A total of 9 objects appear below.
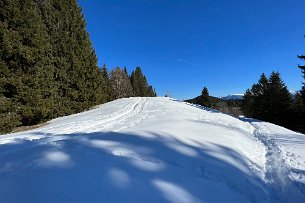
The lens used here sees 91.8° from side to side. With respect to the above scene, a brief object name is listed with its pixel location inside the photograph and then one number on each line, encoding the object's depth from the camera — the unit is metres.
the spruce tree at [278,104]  19.00
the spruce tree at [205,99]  33.26
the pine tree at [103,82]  20.15
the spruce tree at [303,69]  13.42
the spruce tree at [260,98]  20.87
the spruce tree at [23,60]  8.73
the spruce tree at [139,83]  46.90
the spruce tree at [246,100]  29.56
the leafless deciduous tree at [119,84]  38.34
